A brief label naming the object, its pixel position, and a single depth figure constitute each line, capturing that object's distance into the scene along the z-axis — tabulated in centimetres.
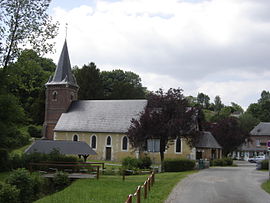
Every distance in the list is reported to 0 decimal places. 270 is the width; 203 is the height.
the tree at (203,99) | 15175
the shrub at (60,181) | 2316
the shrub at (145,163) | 3300
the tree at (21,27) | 2361
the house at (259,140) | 8031
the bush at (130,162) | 3195
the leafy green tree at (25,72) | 2406
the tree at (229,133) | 5062
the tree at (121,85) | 7612
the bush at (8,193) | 1562
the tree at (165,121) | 3291
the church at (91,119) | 4825
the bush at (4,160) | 2950
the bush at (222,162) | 4350
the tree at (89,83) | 7544
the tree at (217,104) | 14800
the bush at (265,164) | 3475
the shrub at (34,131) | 5888
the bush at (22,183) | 1777
